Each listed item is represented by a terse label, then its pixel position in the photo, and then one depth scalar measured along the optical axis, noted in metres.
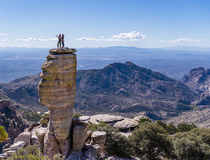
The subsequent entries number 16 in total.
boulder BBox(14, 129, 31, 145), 36.78
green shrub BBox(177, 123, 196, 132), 53.09
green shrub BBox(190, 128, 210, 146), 36.91
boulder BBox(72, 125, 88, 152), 28.31
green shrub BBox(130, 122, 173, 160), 32.62
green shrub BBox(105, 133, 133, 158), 33.03
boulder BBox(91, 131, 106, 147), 30.96
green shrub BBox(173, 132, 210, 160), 30.80
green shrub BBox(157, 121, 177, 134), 52.98
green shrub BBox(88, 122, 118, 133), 34.50
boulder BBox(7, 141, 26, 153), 33.46
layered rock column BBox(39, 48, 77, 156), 27.42
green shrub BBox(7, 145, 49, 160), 18.42
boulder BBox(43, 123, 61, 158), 27.61
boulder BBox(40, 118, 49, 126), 39.35
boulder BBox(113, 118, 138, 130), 50.72
